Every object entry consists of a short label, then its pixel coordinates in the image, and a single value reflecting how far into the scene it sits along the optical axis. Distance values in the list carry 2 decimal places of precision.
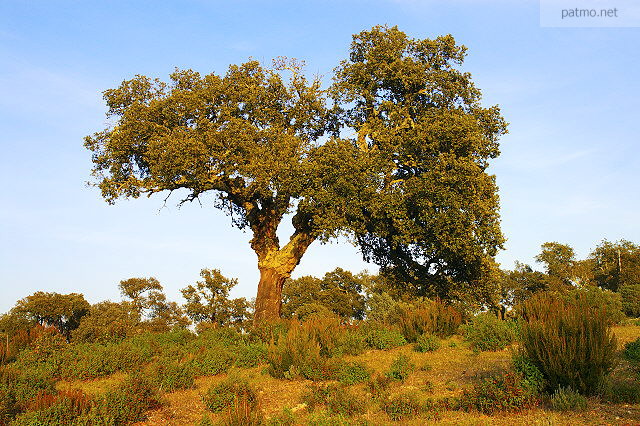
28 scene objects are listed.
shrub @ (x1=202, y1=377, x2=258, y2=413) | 9.76
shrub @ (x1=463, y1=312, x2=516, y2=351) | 14.01
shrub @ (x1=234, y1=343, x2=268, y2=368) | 14.67
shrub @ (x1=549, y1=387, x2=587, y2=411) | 7.66
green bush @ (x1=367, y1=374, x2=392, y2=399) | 10.05
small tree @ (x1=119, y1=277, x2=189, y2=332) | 56.97
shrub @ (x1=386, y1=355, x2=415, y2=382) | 11.47
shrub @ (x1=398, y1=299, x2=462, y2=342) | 16.45
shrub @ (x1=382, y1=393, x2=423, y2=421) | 8.45
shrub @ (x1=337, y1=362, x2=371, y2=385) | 11.45
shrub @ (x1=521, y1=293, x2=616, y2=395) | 8.34
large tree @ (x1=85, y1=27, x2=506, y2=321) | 18.25
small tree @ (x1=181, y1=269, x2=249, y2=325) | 52.78
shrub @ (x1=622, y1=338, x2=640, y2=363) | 10.95
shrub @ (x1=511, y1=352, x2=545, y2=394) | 8.46
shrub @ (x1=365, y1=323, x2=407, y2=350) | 15.91
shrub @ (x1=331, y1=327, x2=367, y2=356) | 14.80
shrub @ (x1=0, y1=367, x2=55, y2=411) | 9.74
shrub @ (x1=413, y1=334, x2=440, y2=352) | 14.61
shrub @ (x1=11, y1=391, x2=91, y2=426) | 7.97
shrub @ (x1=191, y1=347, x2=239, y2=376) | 13.65
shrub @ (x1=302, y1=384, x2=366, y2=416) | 8.91
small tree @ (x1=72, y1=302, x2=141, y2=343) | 18.02
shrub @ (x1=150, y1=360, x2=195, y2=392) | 11.68
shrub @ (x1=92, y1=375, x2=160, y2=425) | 8.48
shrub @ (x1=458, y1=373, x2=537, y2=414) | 8.09
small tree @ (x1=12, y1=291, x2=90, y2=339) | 41.84
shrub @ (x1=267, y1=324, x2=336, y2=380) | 12.27
